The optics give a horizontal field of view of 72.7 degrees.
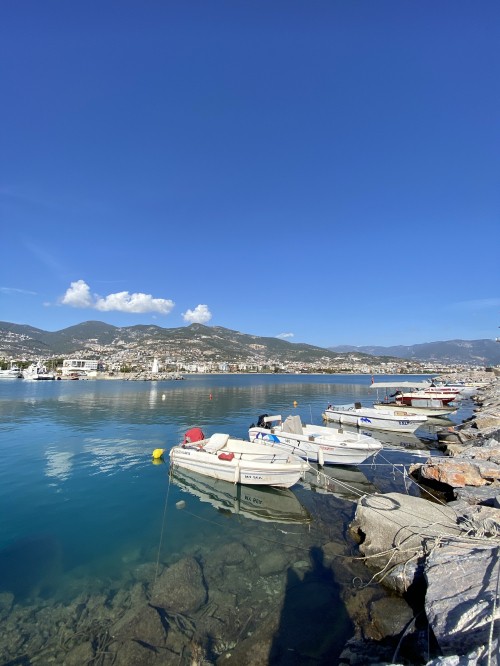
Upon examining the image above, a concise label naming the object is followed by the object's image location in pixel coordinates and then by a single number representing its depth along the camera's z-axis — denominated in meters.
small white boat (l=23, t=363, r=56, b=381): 151.88
